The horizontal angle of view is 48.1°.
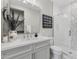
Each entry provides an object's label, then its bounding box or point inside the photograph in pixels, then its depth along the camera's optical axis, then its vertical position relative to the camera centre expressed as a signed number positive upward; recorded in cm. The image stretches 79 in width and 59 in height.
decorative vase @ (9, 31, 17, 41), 152 -15
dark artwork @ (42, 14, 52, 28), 292 +19
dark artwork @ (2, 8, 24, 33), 163 +16
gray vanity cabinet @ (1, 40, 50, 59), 121 -42
